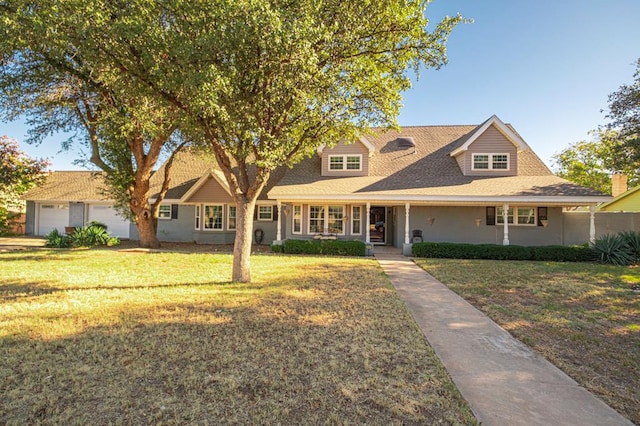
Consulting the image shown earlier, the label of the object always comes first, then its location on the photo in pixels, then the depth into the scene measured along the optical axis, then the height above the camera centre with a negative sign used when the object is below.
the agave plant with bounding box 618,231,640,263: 12.46 -0.65
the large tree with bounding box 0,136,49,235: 19.03 +2.83
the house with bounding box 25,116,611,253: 14.51 +1.31
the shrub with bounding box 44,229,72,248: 15.30 -0.98
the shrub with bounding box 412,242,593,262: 12.98 -1.11
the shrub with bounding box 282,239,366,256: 14.06 -1.07
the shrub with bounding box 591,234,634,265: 12.23 -0.95
